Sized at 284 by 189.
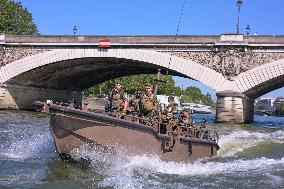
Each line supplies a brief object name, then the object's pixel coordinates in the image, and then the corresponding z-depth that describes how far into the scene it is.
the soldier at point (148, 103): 15.41
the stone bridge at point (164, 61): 40.31
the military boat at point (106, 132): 13.81
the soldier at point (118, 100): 14.97
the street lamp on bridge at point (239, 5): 42.19
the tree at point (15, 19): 65.44
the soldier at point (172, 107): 16.24
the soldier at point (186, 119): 17.33
